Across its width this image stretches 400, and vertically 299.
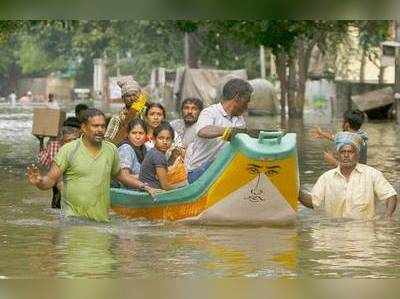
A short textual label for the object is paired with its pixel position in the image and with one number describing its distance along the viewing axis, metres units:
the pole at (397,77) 32.03
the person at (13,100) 70.11
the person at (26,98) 74.88
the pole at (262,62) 52.70
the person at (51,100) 30.95
